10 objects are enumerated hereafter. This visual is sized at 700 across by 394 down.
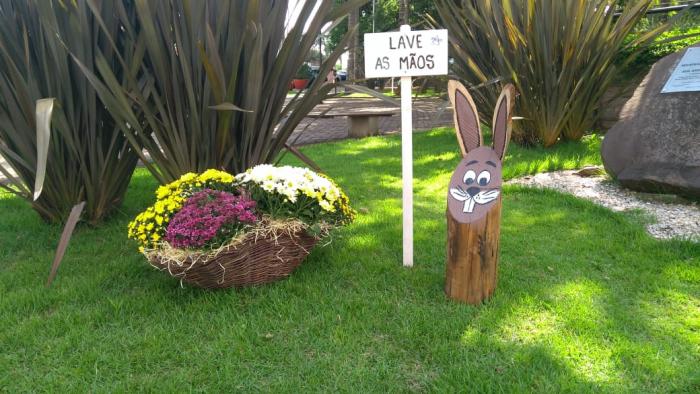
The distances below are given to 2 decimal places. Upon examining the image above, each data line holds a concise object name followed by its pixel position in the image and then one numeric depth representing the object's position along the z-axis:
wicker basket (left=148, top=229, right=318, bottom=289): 2.58
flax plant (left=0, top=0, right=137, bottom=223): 3.09
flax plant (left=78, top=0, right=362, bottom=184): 2.95
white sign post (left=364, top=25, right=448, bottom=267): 2.89
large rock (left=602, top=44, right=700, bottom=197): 4.18
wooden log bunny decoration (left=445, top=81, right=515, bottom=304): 2.53
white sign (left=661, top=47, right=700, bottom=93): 4.34
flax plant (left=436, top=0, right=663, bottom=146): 5.64
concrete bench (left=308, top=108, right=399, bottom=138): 8.96
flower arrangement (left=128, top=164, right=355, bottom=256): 2.57
